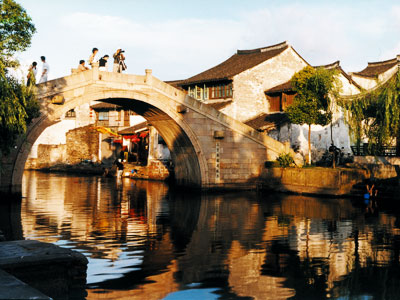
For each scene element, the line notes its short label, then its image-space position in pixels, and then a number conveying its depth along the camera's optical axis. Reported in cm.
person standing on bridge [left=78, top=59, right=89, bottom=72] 2400
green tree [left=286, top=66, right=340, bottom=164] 2620
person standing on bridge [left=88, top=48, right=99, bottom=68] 2295
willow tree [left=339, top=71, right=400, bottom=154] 2039
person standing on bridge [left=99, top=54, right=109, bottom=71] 2441
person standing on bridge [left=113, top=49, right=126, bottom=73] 2461
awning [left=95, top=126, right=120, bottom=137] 4397
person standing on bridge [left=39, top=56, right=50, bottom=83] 2183
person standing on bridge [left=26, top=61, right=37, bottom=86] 1621
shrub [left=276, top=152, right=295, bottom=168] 2666
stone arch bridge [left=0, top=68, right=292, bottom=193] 2239
